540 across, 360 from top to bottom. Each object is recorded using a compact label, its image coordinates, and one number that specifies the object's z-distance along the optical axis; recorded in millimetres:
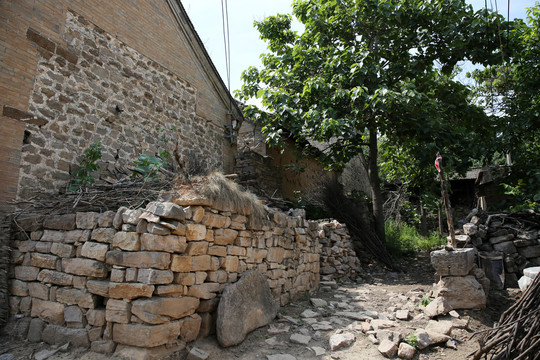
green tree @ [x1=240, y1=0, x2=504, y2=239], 7918
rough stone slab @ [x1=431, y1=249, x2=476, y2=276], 5074
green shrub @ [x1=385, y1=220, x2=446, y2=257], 9695
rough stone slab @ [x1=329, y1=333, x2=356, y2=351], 4046
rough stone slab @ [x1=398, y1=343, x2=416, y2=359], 3777
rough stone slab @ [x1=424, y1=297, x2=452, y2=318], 4777
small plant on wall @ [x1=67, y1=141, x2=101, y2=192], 5266
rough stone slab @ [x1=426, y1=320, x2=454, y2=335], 4285
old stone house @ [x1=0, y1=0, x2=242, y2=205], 4758
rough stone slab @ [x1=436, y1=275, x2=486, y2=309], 4918
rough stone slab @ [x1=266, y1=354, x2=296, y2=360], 3715
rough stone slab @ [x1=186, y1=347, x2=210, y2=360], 3459
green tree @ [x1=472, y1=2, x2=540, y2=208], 8148
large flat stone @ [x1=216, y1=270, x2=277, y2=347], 3812
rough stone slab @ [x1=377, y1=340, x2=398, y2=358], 3816
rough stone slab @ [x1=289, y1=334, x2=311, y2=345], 4164
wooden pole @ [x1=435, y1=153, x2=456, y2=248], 5263
